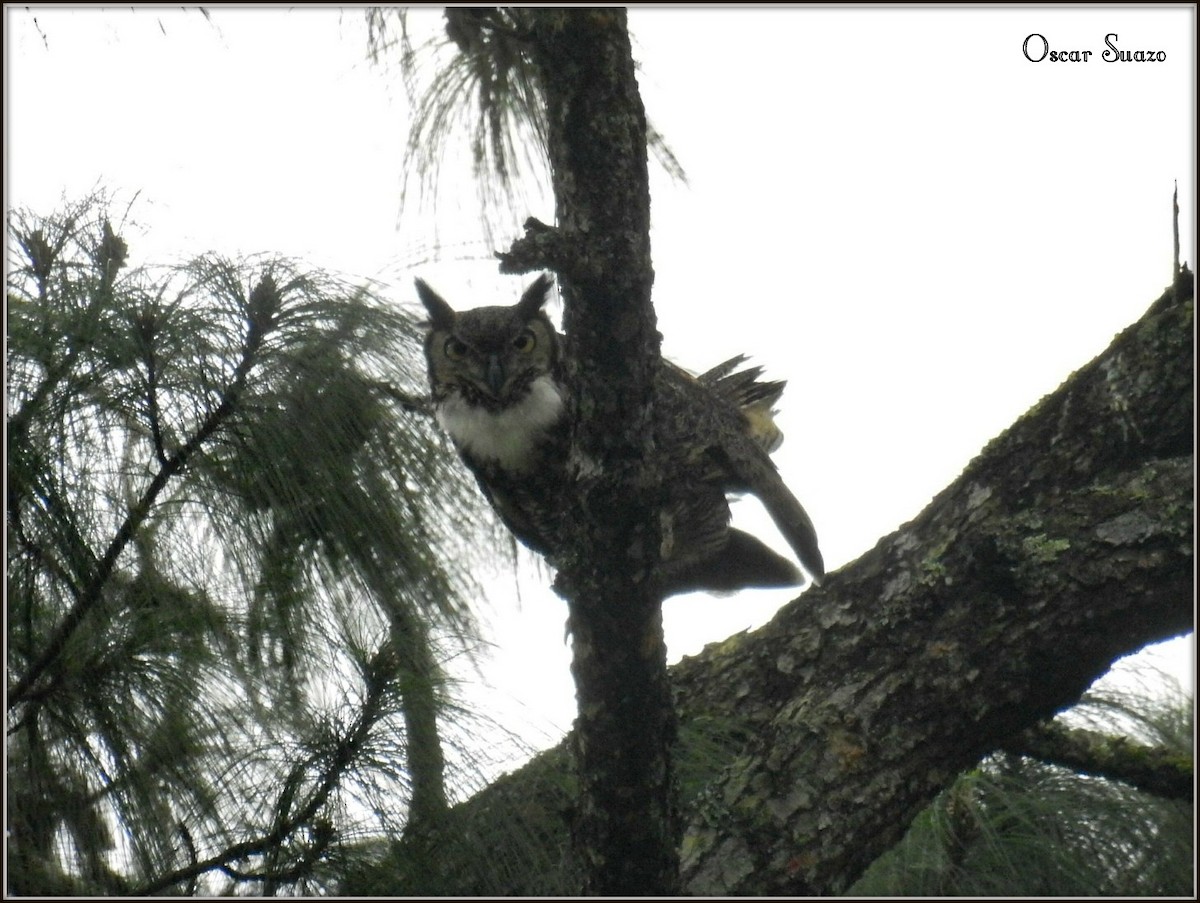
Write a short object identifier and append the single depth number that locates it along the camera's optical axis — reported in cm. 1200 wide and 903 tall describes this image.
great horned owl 1292
